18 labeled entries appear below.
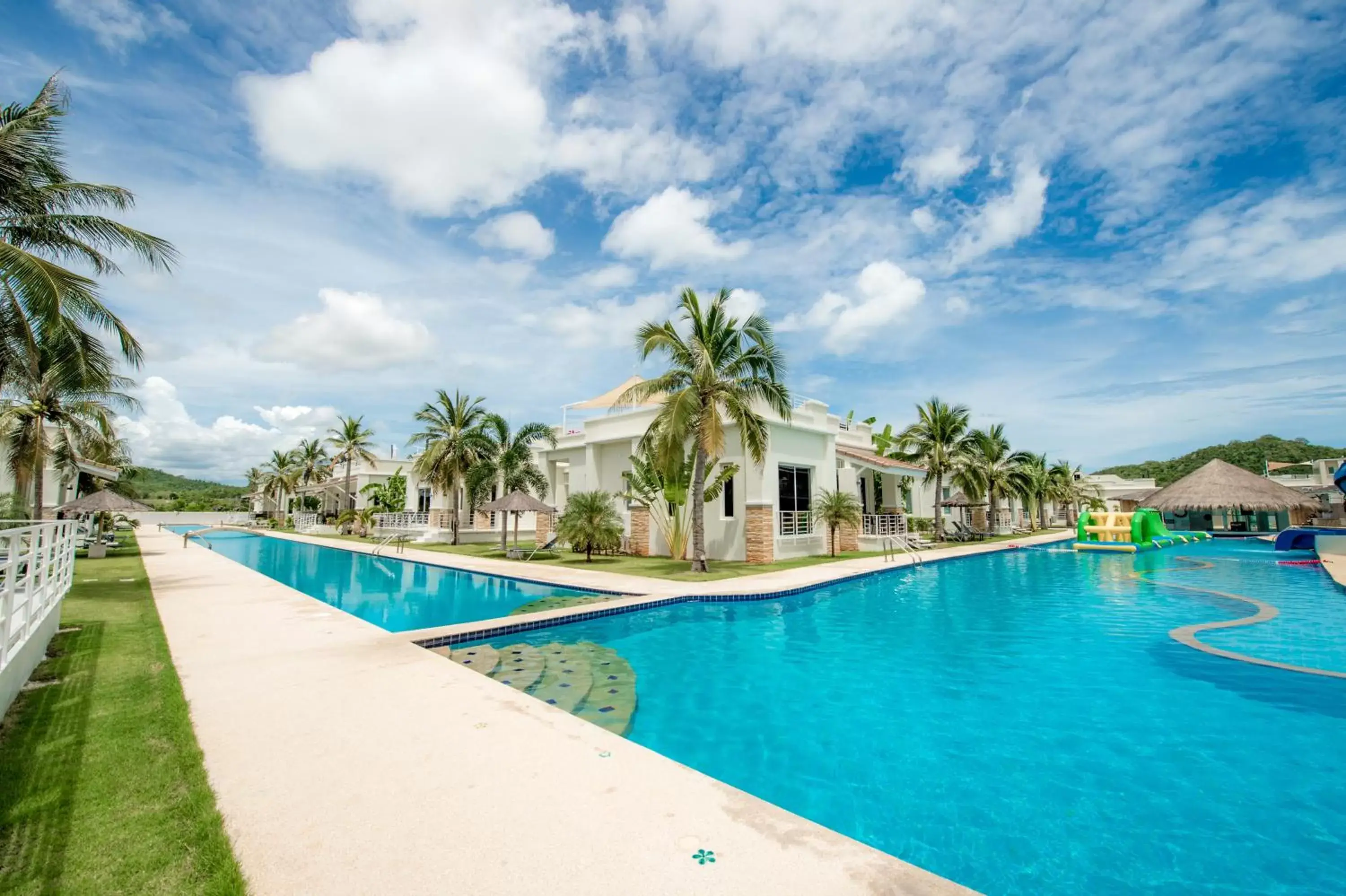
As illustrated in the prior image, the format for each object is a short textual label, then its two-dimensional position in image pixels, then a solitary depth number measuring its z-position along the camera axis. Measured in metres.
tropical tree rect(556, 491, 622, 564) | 19.86
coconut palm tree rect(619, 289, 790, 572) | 16.42
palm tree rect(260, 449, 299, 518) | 55.91
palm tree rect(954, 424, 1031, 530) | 29.67
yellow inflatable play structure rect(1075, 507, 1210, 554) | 26.50
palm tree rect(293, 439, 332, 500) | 54.38
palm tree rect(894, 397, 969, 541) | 28.34
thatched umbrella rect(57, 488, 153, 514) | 18.53
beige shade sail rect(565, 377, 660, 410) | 25.75
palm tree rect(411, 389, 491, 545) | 27.28
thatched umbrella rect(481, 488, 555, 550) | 20.88
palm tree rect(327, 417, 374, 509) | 46.03
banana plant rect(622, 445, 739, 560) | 17.94
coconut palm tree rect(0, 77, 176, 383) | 8.09
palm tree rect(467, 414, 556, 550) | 24.47
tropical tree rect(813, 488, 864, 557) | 21.11
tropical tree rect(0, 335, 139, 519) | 12.66
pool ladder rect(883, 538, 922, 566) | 20.83
